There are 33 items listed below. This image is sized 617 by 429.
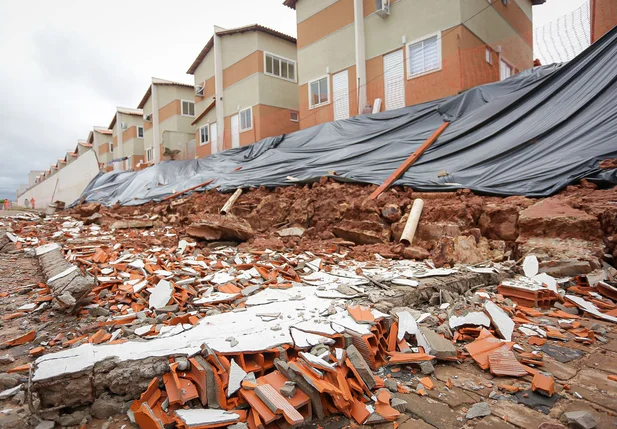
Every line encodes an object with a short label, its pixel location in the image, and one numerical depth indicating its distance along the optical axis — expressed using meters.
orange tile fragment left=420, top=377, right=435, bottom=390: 2.08
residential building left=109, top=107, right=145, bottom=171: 29.84
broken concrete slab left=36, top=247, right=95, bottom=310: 3.07
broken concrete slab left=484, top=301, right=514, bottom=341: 2.68
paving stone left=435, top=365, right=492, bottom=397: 2.04
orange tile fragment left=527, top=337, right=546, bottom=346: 2.58
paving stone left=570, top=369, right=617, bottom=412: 1.86
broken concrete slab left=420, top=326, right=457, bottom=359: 2.34
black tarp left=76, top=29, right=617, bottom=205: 5.41
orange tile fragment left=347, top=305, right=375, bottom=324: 2.58
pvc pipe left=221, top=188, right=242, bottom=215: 8.72
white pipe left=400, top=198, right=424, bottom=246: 5.64
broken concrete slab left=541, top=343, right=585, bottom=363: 2.36
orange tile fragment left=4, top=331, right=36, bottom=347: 2.56
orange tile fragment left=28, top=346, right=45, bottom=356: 2.40
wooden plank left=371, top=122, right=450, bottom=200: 6.78
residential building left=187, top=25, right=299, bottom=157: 16.56
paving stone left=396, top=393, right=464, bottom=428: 1.75
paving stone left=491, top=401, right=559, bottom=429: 1.72
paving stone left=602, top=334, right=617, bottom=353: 2.48
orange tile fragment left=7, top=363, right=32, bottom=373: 2.15
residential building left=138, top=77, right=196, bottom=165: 22.73
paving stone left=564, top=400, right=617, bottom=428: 1.68
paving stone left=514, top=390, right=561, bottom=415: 1.83
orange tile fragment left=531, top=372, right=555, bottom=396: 1.91
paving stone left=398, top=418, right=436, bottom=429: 1.73
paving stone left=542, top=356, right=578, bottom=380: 2.14
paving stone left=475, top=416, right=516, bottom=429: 1.70
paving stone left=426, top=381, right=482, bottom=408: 1.92
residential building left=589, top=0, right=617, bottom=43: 6.83
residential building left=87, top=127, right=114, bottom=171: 36.22
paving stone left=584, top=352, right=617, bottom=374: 2.21
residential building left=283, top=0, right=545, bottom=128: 10.07
